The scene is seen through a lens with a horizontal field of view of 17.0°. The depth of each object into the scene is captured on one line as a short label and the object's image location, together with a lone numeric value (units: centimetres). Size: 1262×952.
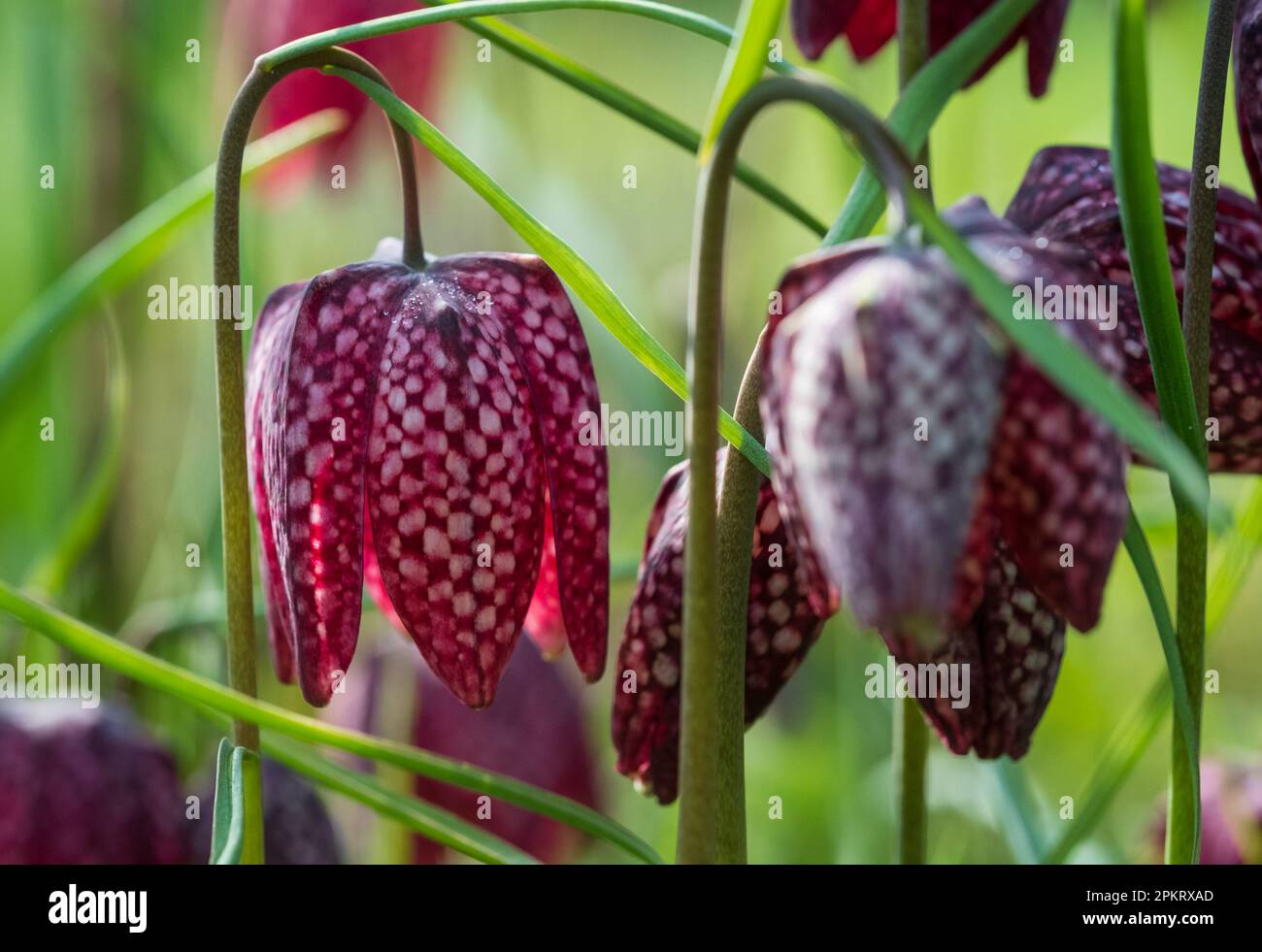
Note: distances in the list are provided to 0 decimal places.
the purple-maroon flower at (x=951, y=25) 37
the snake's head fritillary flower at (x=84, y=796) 39
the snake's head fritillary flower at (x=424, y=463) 33
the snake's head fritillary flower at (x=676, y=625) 34
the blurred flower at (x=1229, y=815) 41
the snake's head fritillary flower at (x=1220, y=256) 35
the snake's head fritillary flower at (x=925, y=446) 30
